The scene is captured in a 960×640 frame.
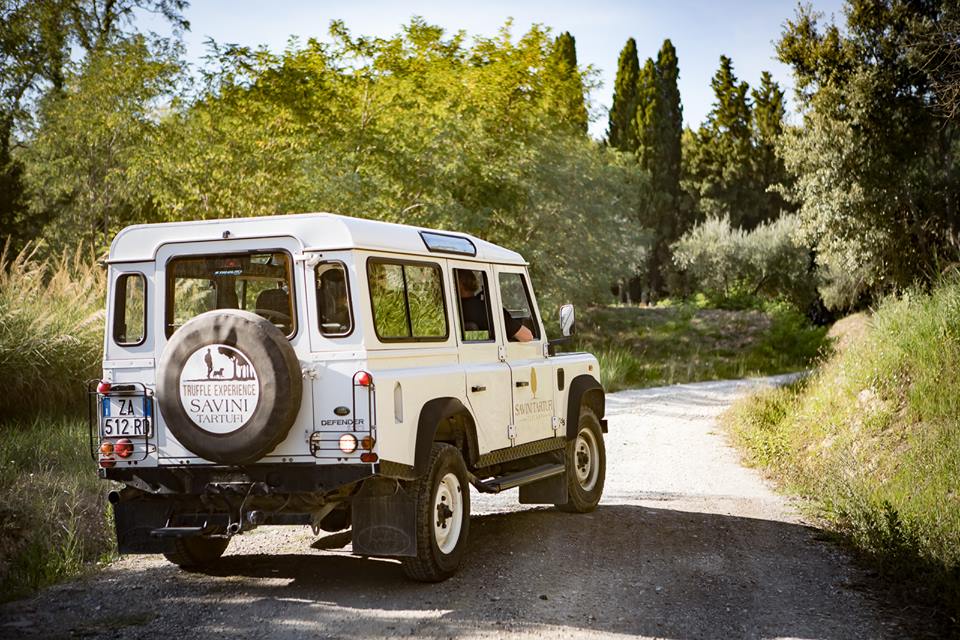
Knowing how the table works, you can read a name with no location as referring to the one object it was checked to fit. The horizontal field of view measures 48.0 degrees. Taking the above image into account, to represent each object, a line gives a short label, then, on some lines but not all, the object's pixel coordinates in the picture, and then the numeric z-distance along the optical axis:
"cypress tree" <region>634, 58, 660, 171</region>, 50.06
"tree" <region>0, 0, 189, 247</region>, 25.12
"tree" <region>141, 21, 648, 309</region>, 20.59
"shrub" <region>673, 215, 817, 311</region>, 38.34
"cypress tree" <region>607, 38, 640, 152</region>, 51.34
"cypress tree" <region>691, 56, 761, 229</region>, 51.09
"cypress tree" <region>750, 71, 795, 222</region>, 50.84
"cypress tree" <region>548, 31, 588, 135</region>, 26.22
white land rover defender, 6.50
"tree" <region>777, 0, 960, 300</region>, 18.52
